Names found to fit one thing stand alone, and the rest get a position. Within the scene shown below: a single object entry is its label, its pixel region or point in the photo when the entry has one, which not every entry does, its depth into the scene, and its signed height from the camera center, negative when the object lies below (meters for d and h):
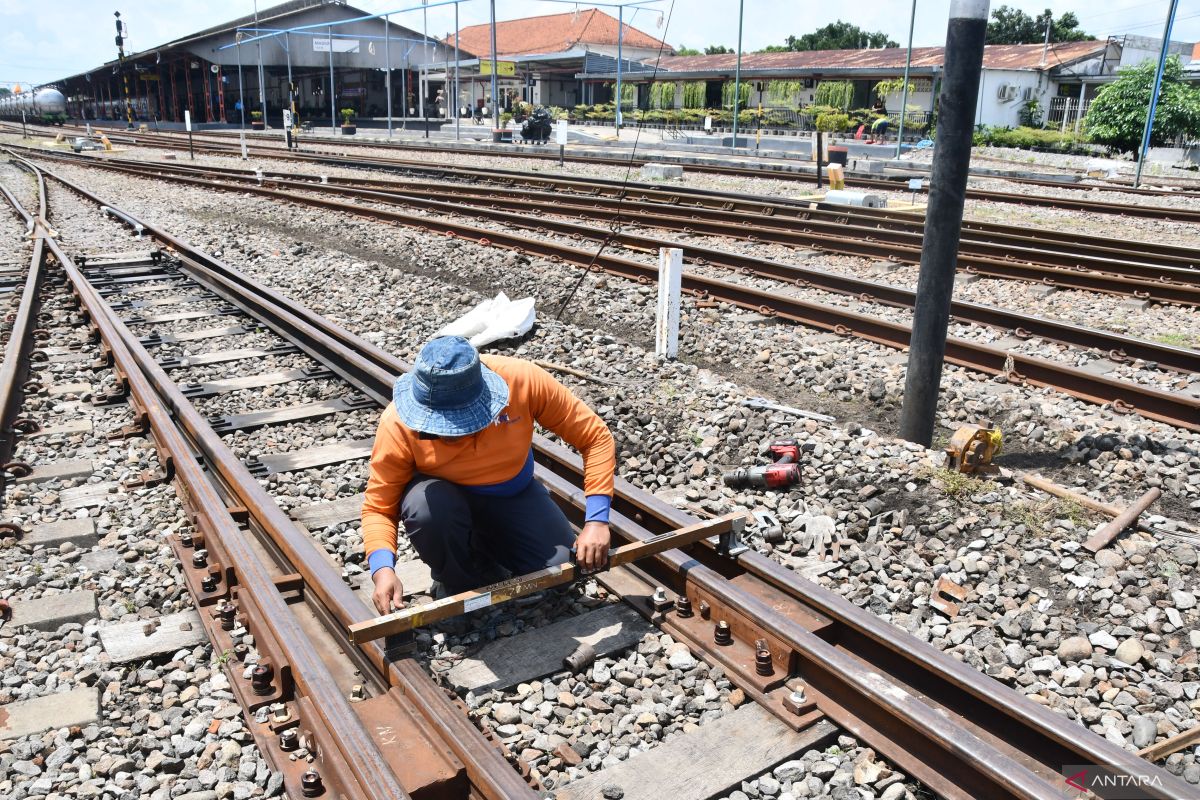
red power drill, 5.04 -1.77
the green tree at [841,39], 94.75 +9.49
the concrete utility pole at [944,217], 5.04 -0.43
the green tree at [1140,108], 31.02 +1.10
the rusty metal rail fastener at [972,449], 4.96 -1.58
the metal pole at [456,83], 42.78 +2.00
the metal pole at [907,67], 28.78 +2.18
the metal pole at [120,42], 44.49 +3.67
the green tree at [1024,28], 87.06 +10.27
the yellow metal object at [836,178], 16.34 -0.71
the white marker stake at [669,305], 7.34 -1.29
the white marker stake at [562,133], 24.73 -0.09
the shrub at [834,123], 43.03 +0.57
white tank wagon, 60.69 +0.76
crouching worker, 3.36 -1.30
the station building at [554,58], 63.47 +4.59
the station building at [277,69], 64.50 +3.93
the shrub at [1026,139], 35.12 +0.03
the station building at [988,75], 46.16 +3.07
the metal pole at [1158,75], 20.98 +1.47
